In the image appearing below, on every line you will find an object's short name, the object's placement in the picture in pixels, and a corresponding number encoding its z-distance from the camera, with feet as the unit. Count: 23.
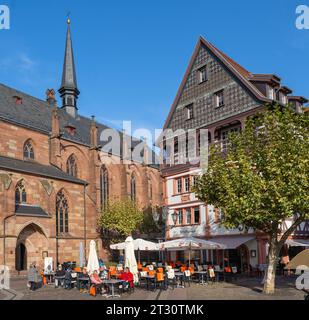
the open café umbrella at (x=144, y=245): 90.68
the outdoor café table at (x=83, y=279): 70.44
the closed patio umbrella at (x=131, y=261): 75.51
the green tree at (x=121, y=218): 143.02
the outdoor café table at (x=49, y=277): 88.93
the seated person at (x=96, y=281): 64.54
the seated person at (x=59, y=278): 79.10
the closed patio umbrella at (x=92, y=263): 76.42
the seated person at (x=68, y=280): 75.77
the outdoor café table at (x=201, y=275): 77.41
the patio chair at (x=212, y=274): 78.23
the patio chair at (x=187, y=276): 75.20
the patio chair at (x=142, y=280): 74.33
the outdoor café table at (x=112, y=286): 63.31
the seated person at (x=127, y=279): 66.13
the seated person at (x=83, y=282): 71.92
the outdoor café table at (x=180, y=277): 73.26
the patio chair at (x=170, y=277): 71.20
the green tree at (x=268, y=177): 57.57
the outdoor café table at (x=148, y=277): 70.08
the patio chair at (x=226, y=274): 83.34
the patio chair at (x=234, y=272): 85.71
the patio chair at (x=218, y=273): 82.25
